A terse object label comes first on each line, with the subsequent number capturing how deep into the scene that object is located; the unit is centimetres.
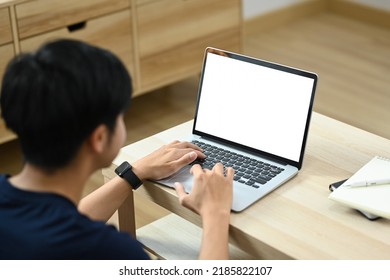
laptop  294
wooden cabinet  390
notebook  277
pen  285
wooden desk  270
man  235
